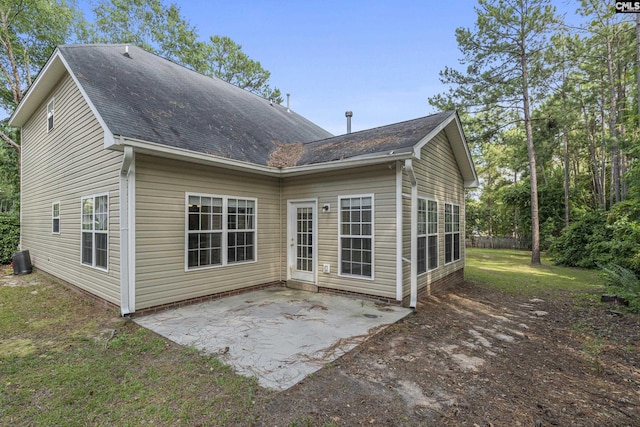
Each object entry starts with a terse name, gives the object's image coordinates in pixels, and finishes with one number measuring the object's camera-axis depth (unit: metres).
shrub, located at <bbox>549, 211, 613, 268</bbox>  11.68
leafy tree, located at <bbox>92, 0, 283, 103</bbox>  16.98
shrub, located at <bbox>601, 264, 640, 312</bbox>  5.59
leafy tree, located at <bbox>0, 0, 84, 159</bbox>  12.30
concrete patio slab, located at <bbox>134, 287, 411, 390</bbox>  3.29
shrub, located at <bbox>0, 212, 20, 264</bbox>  10.43
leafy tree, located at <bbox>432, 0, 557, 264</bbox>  11.96
